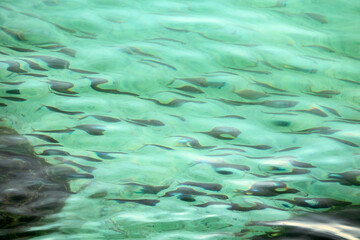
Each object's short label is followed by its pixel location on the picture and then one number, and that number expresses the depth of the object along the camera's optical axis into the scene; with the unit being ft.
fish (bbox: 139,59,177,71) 17.11
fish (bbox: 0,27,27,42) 17.93
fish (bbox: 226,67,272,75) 17.08
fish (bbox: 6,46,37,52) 17.13
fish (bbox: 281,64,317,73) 17.25
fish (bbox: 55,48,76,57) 17.25
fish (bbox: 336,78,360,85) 16.70
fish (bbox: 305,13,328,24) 20.54
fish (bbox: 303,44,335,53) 18.74
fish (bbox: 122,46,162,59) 17.65
